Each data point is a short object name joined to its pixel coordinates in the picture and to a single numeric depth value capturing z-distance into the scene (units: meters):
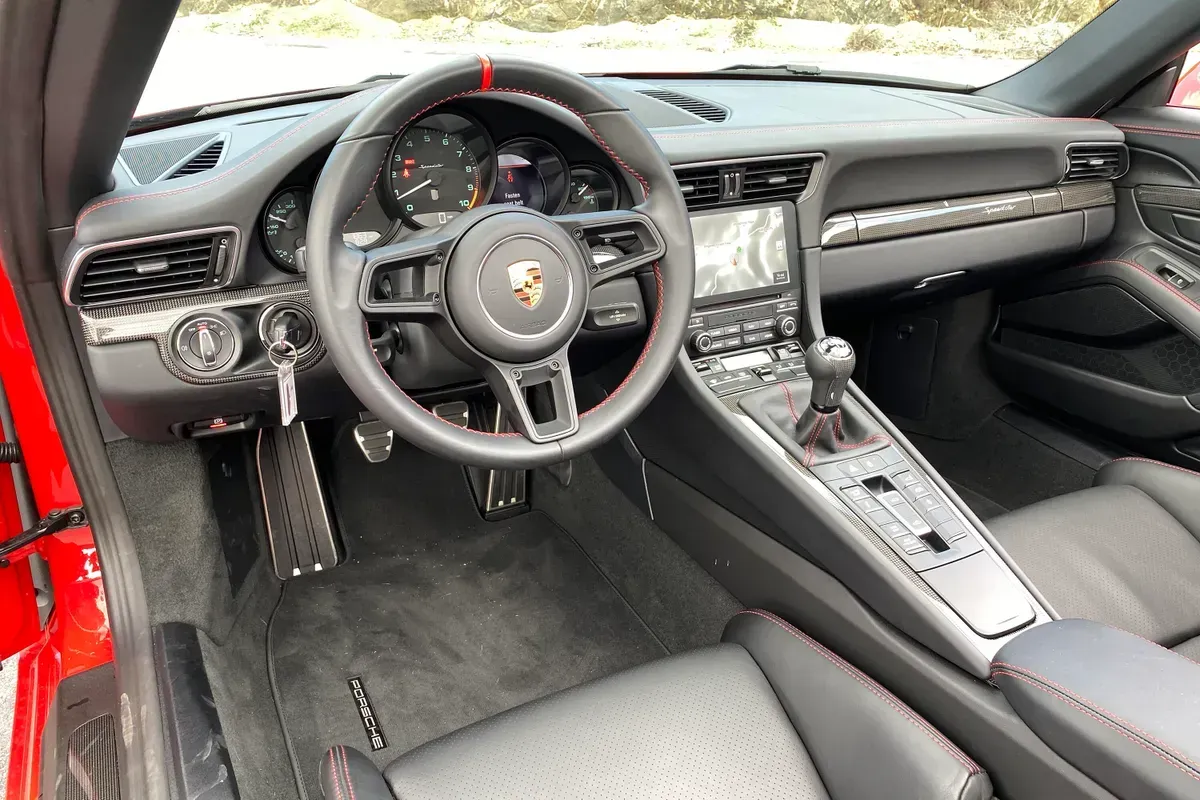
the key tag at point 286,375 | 1.41
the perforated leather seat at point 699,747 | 1.14
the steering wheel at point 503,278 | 1.13
